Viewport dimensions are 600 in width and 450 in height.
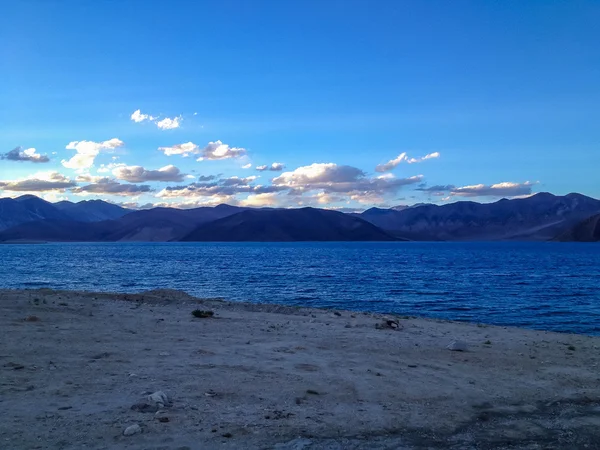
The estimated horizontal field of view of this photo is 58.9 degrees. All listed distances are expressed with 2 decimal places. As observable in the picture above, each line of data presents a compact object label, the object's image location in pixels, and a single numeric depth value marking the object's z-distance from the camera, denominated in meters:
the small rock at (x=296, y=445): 7.33
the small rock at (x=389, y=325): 20.00
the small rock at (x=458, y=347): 15.30
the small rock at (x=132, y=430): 7.56
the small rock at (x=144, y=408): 8.53
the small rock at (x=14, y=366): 10.82
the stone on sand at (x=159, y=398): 8.80
